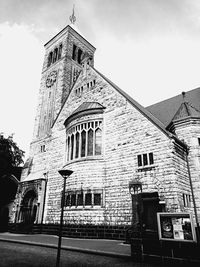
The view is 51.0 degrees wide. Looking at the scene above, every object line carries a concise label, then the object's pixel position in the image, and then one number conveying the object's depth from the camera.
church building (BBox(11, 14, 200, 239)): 13.92
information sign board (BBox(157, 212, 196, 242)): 6.81
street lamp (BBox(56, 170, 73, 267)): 7.95
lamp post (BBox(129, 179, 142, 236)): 12.53
